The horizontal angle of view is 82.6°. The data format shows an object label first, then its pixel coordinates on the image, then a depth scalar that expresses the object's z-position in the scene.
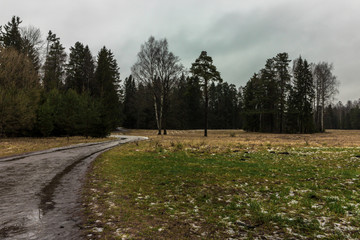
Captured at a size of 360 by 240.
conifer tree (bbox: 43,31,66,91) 46.07
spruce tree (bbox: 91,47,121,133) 48.47
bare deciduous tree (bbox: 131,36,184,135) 39.44
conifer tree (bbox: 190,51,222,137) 36.25
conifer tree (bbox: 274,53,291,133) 51.06
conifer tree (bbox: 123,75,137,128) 83.50
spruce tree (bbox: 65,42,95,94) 55.59
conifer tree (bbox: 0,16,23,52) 40.12
